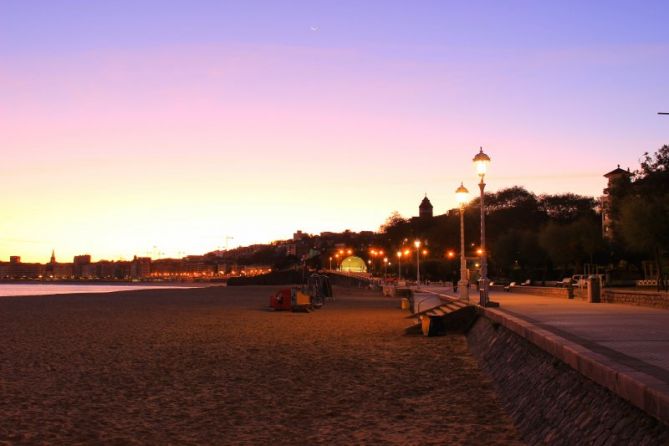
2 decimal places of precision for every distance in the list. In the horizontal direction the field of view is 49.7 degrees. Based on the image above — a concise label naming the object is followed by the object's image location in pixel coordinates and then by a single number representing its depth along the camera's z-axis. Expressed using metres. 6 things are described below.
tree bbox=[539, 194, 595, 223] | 114.50
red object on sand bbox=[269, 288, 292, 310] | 40.66
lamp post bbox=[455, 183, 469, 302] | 29.25
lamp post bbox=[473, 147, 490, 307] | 24.02
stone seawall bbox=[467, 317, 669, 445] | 7.02
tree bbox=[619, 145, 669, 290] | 47.19
